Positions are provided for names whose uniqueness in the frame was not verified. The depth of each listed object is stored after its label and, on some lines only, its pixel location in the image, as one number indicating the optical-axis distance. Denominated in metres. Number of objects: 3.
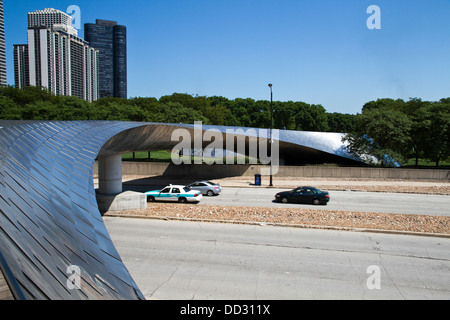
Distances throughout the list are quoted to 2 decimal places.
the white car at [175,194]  17.68
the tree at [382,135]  30.00
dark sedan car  17.67
